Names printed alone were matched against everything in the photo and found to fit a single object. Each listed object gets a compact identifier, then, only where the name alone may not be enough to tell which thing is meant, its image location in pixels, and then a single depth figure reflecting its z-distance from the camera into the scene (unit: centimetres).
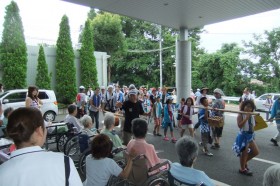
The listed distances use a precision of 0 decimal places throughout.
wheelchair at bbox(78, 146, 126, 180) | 423
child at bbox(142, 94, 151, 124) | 1155
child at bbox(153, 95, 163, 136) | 934
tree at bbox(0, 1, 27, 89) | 1563
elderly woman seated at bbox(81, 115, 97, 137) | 565
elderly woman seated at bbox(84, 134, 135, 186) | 314
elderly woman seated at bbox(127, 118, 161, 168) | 368
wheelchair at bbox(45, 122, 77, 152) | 632
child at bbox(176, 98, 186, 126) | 792
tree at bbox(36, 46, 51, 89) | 1677
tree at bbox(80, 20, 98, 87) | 1936
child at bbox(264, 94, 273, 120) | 1490
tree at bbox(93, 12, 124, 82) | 2570
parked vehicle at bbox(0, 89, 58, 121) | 1146
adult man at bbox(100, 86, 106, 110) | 1054
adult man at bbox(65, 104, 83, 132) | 648
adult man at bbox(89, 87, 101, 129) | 945
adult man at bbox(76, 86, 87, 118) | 1127
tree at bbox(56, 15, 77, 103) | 1780
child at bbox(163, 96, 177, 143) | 842
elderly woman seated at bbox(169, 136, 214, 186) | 262
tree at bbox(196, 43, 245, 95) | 2577
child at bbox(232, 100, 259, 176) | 517
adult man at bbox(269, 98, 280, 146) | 783
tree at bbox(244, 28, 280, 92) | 2456
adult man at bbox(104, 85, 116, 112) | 1109
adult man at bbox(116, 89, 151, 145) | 598
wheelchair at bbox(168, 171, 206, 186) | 259
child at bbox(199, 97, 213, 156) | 686
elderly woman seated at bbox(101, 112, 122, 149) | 466
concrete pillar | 1205
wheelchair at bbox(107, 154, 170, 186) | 340
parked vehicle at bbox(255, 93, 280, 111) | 1775
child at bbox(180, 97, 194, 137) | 769
